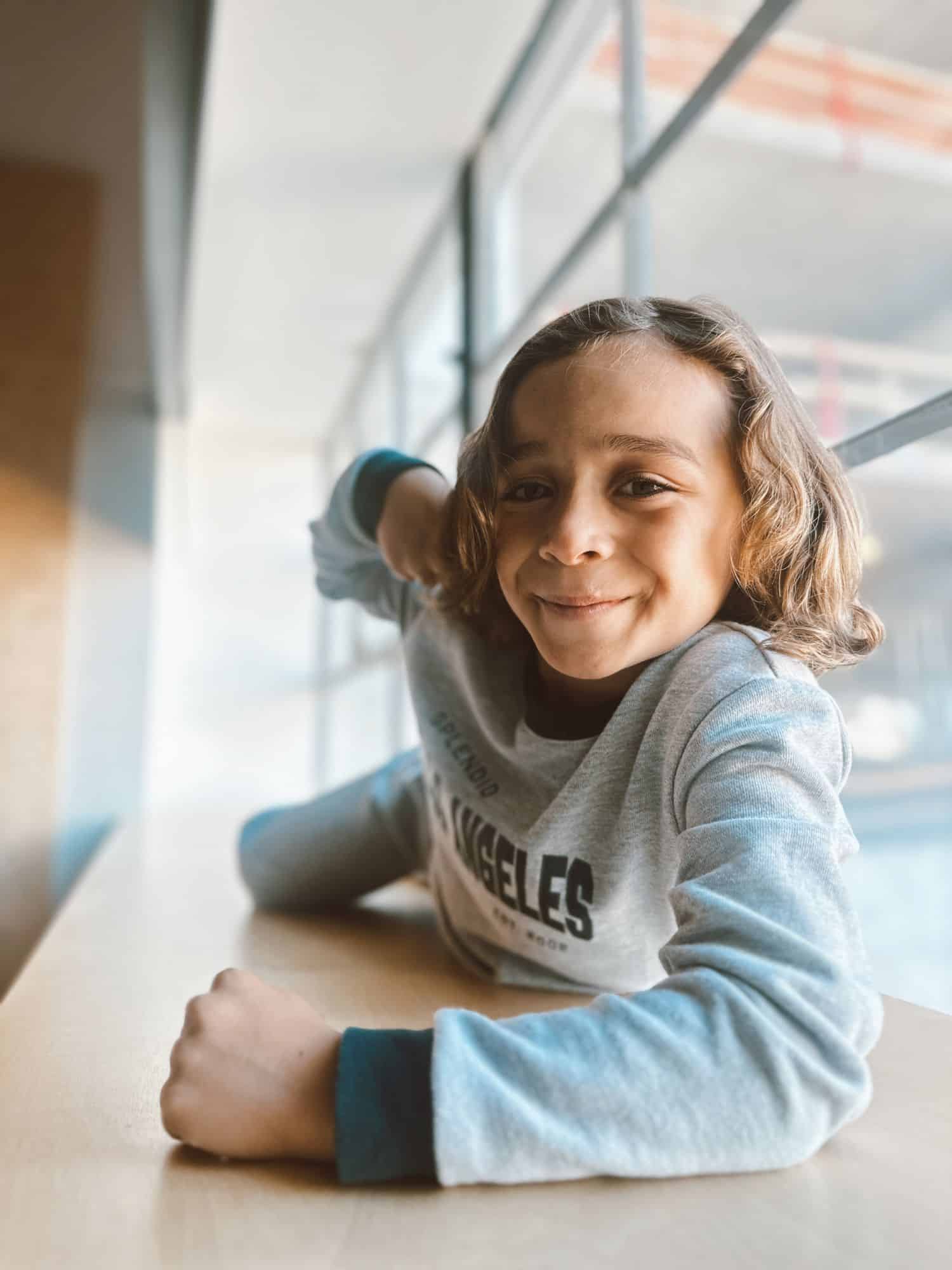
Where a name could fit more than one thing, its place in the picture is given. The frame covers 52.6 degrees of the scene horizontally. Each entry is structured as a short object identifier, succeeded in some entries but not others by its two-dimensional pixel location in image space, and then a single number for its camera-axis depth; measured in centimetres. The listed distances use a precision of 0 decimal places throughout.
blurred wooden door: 212
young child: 40
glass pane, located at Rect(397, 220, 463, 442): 265
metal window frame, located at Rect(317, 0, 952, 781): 90
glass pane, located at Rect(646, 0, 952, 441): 100
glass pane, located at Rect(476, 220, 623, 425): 165
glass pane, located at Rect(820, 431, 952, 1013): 95
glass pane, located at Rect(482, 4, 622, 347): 182
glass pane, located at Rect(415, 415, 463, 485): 237
